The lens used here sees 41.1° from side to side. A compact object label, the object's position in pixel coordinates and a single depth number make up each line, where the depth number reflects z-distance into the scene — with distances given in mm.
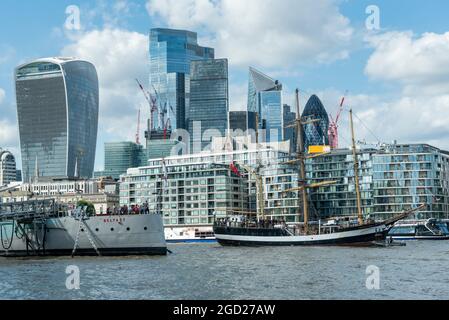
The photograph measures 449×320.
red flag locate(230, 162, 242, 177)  172875
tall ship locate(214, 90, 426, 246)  113000
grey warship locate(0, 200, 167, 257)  74938
